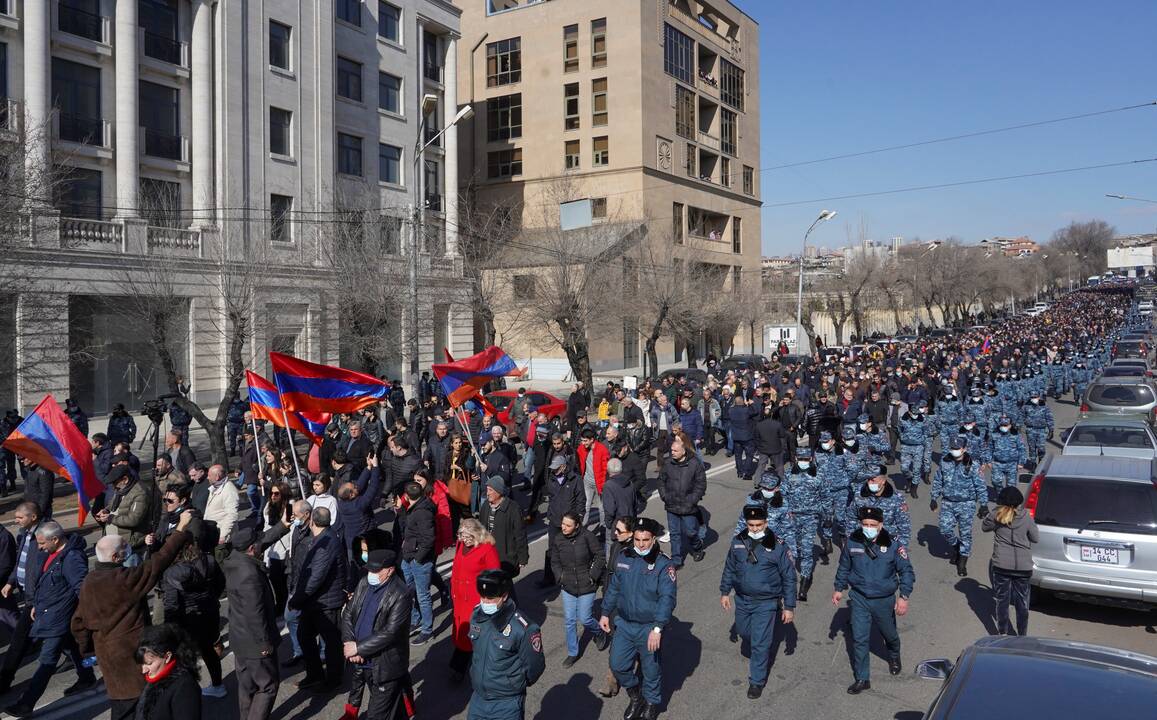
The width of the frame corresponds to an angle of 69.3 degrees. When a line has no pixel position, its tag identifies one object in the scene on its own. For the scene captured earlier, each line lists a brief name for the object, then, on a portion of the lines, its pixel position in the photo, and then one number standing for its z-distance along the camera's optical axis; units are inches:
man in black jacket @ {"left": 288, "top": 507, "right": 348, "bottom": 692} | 274.2
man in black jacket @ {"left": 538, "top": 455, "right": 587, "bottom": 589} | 377.1
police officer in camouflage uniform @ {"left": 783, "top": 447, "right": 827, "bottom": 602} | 385.7
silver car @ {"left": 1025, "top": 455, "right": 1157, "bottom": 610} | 314.7
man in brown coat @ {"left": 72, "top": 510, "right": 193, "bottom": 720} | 229.3
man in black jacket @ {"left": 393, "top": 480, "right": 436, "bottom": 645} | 318.7
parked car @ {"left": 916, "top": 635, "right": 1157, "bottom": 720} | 140.8
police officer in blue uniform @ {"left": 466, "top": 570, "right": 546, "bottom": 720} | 202.2
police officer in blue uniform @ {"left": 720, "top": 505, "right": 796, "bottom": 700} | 270.5
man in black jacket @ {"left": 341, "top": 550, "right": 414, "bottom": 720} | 224.7
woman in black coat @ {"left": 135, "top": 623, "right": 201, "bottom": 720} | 176.1
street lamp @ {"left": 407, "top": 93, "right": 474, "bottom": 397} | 828.0
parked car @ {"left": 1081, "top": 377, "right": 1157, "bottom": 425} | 730.2
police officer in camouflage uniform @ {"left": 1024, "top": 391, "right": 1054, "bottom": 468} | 675.4
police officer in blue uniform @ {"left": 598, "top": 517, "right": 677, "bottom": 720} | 248.7
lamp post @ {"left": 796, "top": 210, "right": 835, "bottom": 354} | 1322.6
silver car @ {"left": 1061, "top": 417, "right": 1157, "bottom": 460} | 511.4
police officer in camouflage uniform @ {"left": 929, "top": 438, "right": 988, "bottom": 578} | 407.2
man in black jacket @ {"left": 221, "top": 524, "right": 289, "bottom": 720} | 240.8
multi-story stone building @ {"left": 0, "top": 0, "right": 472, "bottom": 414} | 900.0
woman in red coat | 272.5
